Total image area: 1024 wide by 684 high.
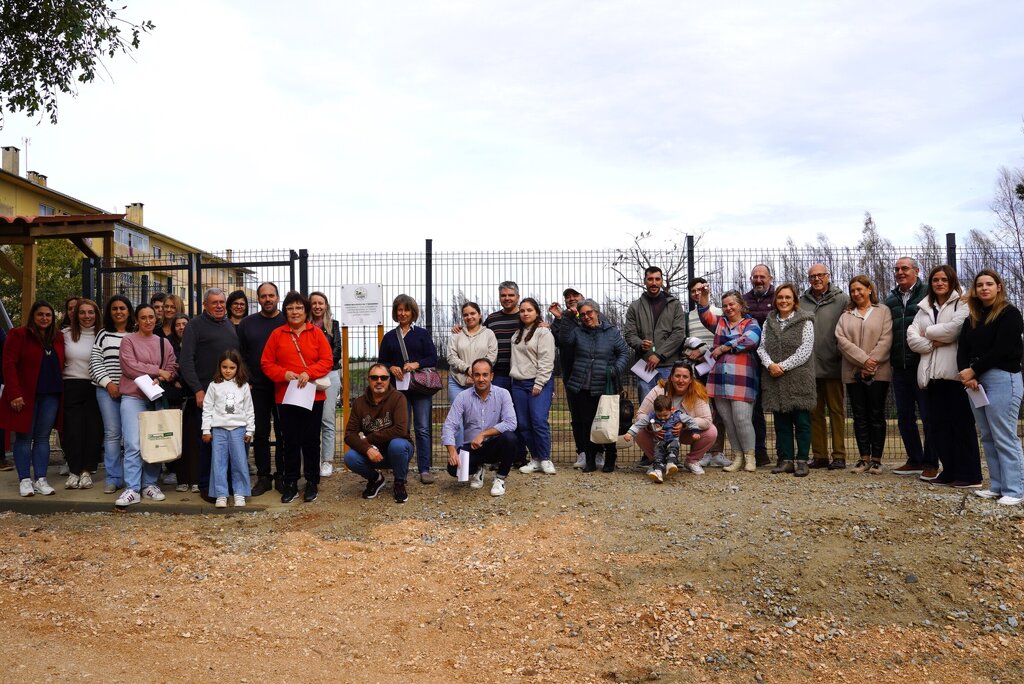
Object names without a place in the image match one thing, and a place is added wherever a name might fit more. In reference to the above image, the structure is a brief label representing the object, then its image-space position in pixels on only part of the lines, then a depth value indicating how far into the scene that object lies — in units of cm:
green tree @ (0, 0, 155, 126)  1026
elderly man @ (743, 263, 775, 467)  867
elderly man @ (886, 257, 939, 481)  789
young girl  762
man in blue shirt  782
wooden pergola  1016
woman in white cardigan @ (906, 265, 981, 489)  731
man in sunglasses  772
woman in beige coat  797
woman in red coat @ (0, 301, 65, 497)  802
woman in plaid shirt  832
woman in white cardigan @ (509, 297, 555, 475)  845
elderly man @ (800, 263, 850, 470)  828
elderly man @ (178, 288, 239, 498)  778
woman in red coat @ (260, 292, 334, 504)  775
